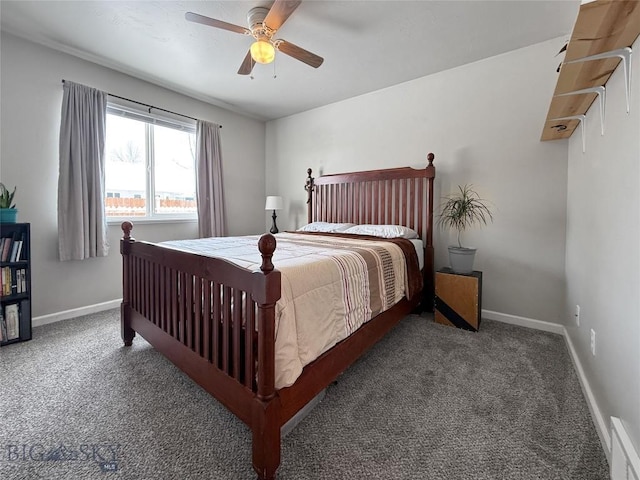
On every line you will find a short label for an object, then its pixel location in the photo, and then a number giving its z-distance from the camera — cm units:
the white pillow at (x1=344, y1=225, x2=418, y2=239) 291
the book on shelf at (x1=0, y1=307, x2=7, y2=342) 222
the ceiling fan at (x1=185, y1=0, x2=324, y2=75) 180
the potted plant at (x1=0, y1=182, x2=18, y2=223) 223
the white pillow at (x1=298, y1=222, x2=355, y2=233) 338
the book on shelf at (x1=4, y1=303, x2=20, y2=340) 225
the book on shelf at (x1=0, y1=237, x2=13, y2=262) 226
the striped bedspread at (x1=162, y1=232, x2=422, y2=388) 123
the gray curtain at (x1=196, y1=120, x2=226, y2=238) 378
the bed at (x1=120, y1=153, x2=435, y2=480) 111
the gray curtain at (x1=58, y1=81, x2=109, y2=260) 269
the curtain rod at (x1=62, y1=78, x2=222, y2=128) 302
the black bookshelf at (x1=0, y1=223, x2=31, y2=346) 225
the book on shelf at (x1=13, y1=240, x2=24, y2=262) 230
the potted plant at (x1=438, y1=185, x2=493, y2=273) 265
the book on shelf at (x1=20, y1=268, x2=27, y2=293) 233
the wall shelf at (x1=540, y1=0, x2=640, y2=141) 96
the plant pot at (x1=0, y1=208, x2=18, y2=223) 223
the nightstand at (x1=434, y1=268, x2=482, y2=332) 252
